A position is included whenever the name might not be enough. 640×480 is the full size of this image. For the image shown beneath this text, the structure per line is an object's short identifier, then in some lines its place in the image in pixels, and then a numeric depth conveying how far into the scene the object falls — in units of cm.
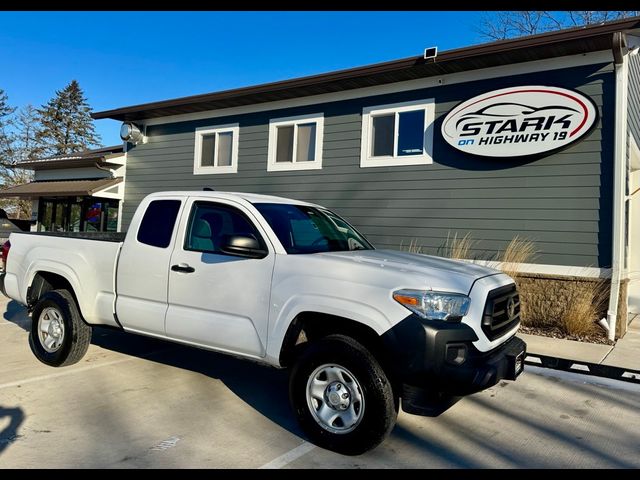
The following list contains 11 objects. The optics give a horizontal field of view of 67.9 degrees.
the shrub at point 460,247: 901
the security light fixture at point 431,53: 880
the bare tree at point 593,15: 1889
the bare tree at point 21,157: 3616
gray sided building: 781
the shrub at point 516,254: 826
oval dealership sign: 802
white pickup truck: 313
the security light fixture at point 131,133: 1402
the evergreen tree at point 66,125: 4244
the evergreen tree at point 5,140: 3782
